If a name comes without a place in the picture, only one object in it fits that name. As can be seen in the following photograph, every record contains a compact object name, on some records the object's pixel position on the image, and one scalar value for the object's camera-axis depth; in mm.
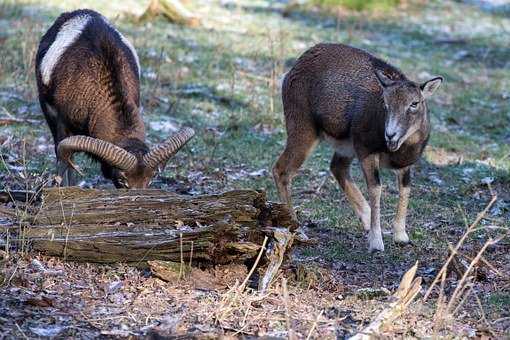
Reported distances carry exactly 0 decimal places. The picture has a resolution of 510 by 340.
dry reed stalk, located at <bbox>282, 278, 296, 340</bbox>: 11273
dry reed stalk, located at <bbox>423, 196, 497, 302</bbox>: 11711
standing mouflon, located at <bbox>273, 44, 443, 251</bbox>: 18203
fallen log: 14437
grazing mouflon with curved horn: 18391
